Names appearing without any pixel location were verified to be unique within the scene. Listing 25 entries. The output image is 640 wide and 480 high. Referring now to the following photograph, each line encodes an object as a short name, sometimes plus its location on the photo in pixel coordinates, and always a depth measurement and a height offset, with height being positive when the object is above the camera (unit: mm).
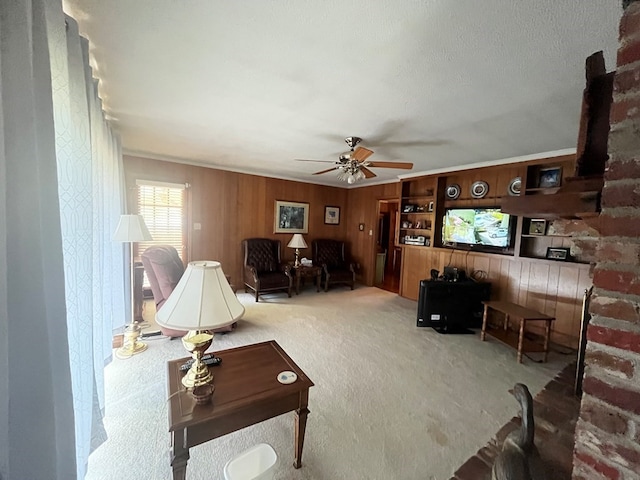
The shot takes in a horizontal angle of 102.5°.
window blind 4316 +145
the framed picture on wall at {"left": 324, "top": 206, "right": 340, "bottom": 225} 6422 +221
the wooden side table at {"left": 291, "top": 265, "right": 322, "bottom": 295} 5113 -996
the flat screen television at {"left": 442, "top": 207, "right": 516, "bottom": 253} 3736 -26
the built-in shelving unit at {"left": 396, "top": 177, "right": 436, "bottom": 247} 4867 +258
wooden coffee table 1174 -912
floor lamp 2730 -205
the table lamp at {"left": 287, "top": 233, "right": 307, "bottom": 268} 5410 -419
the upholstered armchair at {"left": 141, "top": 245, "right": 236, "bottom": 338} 2988 -624
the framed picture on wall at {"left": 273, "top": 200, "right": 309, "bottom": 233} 5703 +130
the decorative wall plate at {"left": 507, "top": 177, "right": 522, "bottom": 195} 3687 +618
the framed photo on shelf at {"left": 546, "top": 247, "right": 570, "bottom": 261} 3271 -310
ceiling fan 2880 +752
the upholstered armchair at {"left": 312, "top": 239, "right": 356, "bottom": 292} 5504 -901
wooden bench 2844 -1209
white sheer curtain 732 -131
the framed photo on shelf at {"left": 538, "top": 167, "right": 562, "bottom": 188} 3391 +704
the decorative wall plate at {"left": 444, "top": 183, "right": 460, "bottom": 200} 4465 +625
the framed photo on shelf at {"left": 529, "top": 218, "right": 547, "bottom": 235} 3393 +27
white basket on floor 1284 -1264
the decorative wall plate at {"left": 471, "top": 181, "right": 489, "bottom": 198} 4082 +618
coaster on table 1478 -906
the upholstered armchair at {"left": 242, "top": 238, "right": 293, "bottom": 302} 4656 -915
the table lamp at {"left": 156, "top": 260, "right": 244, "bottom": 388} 1208 -428
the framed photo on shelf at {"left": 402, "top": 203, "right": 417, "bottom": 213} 5062 +355
